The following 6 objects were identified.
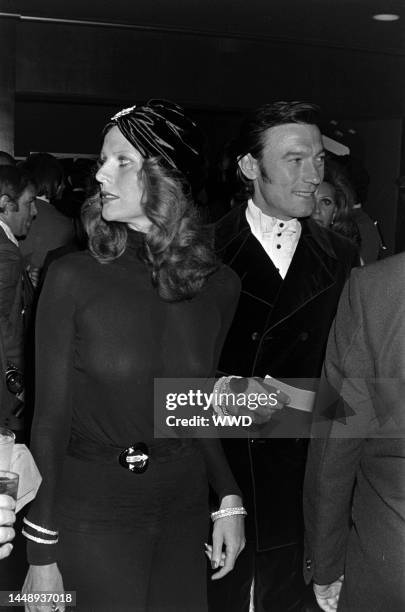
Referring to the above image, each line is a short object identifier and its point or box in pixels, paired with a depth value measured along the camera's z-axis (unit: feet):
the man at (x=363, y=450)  5.26
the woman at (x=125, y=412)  5.78
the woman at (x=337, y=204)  12.14
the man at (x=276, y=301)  8.20
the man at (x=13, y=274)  9.96
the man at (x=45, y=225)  13.64
